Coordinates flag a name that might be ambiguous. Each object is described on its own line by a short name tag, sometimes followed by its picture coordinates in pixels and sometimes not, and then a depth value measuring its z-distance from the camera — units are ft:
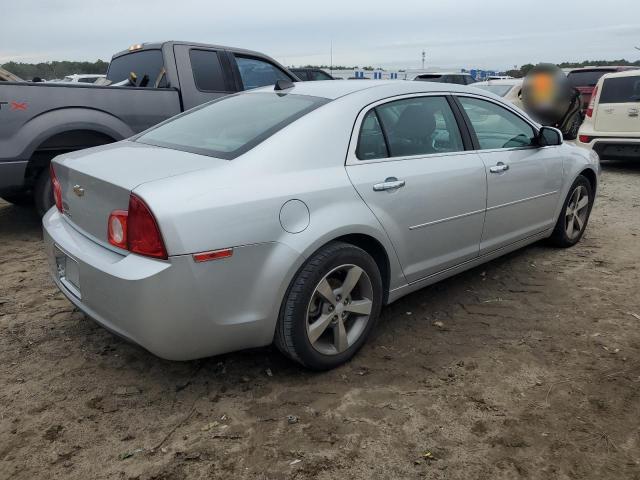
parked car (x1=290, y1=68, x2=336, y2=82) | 40.13
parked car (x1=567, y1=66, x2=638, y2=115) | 42.19
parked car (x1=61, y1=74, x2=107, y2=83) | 48.26
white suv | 27.94
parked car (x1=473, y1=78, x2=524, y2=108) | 32.50
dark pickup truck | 15.15
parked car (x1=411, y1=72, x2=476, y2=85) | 57.49
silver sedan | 7.61
